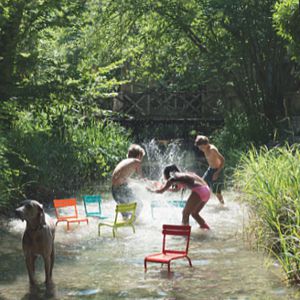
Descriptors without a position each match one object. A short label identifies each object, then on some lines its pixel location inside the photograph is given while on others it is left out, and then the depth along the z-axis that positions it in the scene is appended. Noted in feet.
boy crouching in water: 34.45
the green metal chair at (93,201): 36.11
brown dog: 21.40
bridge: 82.07
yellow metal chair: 30.81
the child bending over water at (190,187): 31.83
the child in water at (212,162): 39.86
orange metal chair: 33.72
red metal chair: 24.08
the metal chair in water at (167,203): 36.65
